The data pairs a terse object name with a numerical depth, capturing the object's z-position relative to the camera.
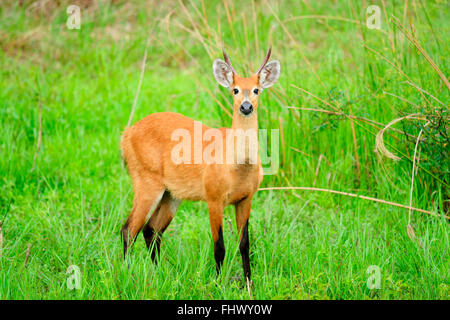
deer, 8.11
